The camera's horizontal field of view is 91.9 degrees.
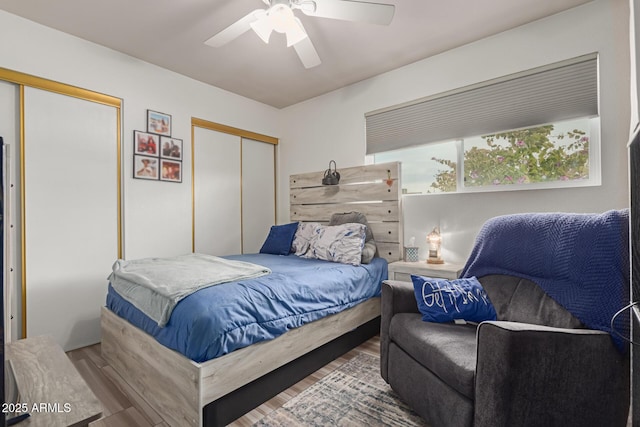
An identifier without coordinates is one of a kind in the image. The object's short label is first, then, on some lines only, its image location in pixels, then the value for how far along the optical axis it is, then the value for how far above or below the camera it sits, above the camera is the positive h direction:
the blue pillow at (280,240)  3.26 -0.26
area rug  1.59 -1.07
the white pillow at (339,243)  2.70 -0.27
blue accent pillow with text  1.67 -0.49
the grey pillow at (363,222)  2.80 -0.09
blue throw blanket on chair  1.32 -0.23
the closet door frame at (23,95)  2.29 +0.99
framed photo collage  2.94 +0.65
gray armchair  1.15 -0.65
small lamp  2.70 -0.31
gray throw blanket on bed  1.66 -0.37
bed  1.49 -0.81
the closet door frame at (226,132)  3.35 +1.00
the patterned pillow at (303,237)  3.14 -0.23
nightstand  2.42 -0.47
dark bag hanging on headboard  3.45 +0.41
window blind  2.21 +0.88
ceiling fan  1.82 +1.22
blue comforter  1.49 -0.53
